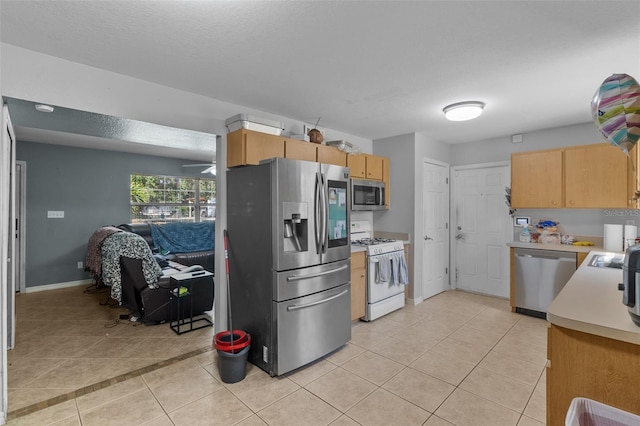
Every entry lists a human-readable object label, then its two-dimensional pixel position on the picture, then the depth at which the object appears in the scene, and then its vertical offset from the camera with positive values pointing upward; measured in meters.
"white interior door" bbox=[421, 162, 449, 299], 4.62 -0.24
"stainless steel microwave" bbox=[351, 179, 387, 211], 4.09 +0.26
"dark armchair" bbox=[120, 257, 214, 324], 3.49 -0.97
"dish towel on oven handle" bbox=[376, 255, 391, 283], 3.76 -0.70
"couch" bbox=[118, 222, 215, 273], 5.46 -0.53
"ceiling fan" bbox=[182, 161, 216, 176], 6.23 +0.97
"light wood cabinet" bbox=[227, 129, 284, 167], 2.85 +0.65
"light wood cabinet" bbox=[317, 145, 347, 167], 3.51 +0.69
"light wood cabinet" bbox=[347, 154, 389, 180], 4.00 +0.66
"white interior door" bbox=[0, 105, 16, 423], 1.99 -0.25
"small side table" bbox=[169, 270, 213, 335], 3.48 -1.07
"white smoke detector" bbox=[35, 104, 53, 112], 2.23 +0.80
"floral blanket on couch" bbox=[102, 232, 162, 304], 3.50 -0.51
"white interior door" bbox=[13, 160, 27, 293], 4.88 -0.11
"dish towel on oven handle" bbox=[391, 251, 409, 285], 3.93 -0.72
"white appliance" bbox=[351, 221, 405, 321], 3.73 -0.86
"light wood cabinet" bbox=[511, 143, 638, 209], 3.39 +0.42
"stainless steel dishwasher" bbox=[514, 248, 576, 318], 3.61 -0.78
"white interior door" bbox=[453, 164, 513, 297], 4.63 -0.26
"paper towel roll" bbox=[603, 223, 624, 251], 3.42 -0.27
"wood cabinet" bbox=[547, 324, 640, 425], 1.28 -0.70
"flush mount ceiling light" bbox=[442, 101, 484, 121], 3.10 +1.07
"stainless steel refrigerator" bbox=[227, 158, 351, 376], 2.52 -0.42
